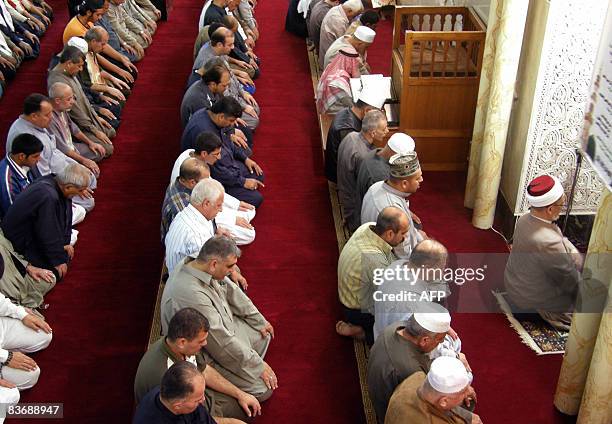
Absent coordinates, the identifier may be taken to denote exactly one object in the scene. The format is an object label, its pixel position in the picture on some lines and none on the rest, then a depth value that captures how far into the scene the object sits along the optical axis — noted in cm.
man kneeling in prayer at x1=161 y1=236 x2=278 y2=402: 403
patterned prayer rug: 471
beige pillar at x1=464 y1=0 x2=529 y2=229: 519
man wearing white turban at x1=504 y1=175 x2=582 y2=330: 463
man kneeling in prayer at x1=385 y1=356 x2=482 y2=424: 330
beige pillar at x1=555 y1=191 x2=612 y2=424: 372
